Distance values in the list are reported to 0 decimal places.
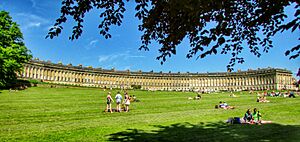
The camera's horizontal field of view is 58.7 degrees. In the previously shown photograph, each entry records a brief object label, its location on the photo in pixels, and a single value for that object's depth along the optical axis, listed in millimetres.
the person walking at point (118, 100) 21803
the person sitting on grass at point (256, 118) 16672
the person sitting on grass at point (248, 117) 17266
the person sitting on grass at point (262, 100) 34222
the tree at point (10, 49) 38781
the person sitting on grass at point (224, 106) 26544
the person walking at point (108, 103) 21214
